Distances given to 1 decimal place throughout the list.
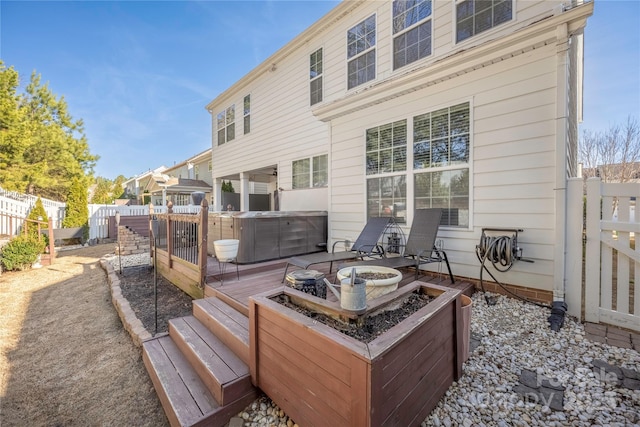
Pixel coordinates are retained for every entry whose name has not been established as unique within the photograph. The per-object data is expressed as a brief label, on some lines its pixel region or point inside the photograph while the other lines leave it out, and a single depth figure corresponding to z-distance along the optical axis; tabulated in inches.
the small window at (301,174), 284.0
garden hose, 127.2
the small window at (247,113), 363.6
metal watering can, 62.9
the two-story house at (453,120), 125.6
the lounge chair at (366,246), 160.7
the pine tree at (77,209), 411.5
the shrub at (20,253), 239.6
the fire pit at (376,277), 87.0
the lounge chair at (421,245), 140.9
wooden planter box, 49.4
